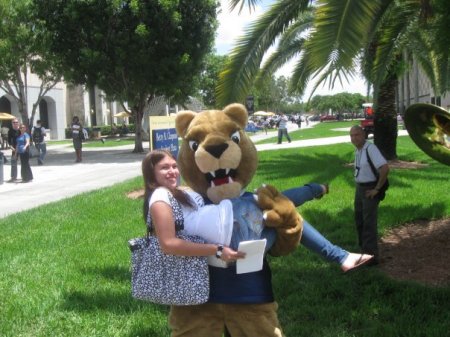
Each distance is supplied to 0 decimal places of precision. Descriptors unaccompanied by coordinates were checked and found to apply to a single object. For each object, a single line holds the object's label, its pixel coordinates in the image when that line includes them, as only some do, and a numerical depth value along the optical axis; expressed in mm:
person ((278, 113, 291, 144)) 25391
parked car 84769
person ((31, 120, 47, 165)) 19802
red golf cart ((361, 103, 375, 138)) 27412
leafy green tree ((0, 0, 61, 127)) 22219
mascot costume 2584
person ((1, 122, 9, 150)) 29125
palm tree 4352
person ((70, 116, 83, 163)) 19625
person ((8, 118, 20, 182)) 14859
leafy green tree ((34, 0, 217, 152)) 20359
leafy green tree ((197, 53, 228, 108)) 37969
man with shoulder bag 5277
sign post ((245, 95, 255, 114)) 17845
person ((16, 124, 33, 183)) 14516
